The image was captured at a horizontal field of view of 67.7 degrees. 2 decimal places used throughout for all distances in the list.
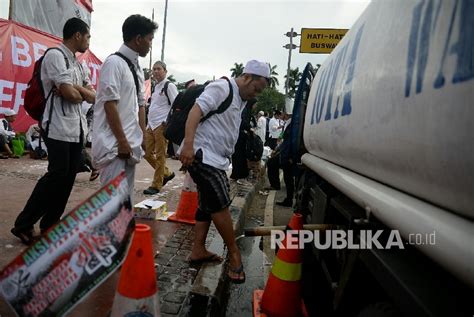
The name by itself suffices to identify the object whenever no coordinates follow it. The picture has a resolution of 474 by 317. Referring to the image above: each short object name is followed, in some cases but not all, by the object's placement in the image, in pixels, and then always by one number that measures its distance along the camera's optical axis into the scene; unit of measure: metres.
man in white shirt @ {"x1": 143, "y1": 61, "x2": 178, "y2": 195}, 5.35
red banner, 8.20
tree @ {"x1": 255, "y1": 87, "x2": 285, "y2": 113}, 64.88
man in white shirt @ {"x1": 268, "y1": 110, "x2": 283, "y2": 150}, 13.05
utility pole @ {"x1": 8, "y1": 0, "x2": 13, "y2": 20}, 8.37
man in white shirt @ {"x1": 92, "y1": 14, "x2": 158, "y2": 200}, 2.44
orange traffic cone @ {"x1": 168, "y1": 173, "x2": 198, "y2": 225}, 4.02
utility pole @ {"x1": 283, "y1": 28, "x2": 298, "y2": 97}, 13.94
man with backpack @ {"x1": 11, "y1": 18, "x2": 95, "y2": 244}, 2.86
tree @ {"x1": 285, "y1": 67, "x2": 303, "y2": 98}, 64.88
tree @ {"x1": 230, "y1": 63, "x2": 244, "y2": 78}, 83.61
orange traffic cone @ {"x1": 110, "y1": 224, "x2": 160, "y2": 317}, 1.58
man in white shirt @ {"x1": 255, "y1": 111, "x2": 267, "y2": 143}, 9.63
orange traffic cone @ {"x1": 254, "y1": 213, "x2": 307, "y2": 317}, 2.33
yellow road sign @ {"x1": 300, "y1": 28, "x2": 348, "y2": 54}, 6.97
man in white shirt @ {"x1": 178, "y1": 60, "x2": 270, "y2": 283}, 2.67
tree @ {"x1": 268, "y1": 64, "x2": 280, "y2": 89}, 77.09
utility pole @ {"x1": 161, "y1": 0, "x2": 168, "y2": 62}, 19.08
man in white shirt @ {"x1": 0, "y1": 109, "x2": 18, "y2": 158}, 8.12
